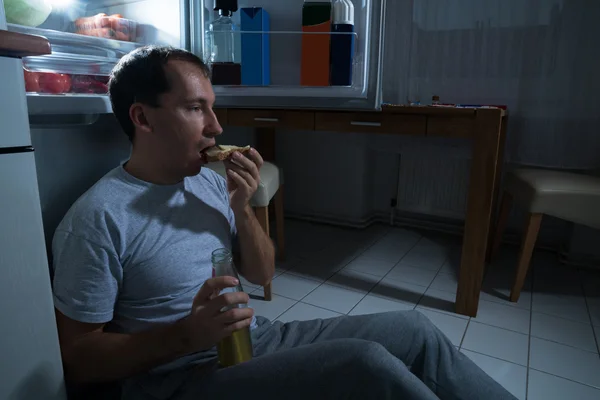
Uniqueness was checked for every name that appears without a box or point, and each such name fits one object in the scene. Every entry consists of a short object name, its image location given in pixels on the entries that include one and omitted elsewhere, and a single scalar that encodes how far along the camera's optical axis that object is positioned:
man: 0.59
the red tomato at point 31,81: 0.79
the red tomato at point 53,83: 0.82
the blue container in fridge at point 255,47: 1.48
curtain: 1.86
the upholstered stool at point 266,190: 1.57
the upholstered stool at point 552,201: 1.49
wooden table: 1.38
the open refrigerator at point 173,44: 0.84
